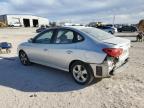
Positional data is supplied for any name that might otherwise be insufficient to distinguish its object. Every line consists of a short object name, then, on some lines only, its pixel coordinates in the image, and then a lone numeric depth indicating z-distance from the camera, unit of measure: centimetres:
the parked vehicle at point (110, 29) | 1646
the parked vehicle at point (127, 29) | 2085
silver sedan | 274
